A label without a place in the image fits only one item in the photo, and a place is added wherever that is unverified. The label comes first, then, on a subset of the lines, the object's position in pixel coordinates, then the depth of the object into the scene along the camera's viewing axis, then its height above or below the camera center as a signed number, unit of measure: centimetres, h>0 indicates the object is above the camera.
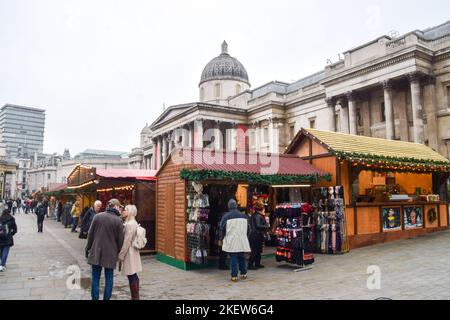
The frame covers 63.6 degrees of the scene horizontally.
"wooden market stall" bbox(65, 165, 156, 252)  1288 +49
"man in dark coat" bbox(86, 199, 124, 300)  612 -79
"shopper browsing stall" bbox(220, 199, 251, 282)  834 -92
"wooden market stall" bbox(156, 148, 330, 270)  973 +46
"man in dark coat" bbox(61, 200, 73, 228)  2381 -102
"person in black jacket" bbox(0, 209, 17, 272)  917 -83
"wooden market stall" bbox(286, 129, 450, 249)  1221 +61
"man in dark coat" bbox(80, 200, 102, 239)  1162 -67
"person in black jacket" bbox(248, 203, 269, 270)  941 -98
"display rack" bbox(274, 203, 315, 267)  934 -99
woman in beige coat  626 -104
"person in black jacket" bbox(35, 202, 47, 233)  1950 -83
